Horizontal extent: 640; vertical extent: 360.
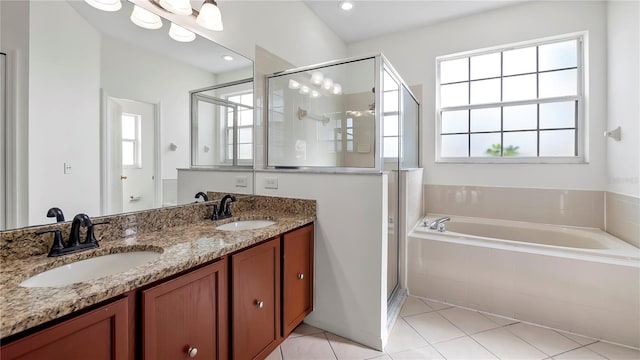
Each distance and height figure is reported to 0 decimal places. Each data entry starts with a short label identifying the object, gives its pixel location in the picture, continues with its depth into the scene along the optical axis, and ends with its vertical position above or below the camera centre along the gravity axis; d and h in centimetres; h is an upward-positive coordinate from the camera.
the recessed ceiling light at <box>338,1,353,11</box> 269 +168
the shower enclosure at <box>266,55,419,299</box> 198 +48
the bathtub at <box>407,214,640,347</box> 180 -73
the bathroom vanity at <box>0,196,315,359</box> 69 -40
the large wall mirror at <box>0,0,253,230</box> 100 +30
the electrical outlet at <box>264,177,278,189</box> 207 -5
